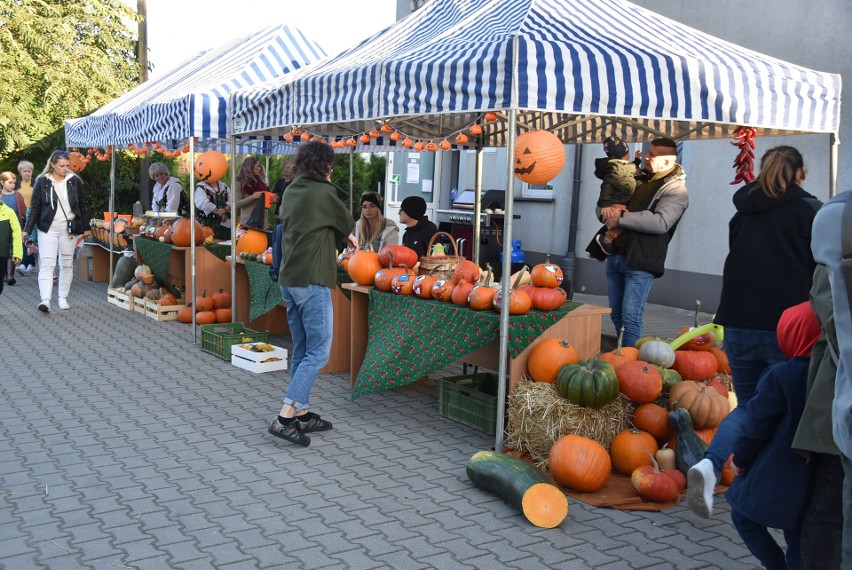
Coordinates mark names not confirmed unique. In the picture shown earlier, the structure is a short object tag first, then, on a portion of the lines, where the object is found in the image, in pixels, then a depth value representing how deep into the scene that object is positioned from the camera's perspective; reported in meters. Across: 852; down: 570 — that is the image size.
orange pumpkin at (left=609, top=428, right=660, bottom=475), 4.82
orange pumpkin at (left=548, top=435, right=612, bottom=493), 4.59
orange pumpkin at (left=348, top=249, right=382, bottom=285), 6.61
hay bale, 4.95
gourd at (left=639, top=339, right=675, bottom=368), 5.30
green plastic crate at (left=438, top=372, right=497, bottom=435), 5.62
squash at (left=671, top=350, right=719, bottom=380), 5.31
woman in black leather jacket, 9.83
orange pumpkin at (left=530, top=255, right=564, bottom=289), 5.62
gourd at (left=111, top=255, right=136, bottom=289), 11.27
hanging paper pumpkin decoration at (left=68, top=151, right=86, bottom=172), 12.88
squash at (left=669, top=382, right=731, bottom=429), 4.91
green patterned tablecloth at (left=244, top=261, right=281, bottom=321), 7.96
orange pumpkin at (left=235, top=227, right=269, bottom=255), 8.95
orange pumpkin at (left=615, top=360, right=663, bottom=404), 5.01
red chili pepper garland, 5.88
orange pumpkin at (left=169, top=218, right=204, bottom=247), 9.66
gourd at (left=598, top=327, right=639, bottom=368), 5.24
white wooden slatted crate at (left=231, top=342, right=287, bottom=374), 7.46
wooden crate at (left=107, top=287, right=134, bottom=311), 10.73
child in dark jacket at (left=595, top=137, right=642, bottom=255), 6.46
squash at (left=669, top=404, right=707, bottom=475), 4.59
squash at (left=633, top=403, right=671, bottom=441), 4.96
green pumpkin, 4.88
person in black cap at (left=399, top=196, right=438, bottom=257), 7.88
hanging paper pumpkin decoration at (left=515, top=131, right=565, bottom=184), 5.36
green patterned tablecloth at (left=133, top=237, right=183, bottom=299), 9.96
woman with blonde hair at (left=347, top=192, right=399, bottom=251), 8.06
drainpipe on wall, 12.93
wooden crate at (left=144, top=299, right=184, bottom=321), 10.03
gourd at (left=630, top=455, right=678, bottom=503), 4.47
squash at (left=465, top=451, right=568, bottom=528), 4.21
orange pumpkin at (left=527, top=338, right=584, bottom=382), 5.25
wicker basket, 6.25
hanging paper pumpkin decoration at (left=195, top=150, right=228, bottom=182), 9.11
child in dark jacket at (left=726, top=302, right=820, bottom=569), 2.77
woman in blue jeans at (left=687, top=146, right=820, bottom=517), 4.34
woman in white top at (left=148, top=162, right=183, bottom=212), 11.44
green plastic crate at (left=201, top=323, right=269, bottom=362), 7.93
